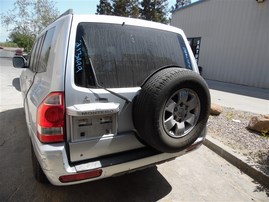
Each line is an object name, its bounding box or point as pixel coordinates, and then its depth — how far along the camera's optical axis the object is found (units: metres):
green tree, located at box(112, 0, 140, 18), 33.77
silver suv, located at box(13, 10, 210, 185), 1.88
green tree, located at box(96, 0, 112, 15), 37.34
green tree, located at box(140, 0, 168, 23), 34.41
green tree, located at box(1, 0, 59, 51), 22.50
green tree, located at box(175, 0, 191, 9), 58.91
